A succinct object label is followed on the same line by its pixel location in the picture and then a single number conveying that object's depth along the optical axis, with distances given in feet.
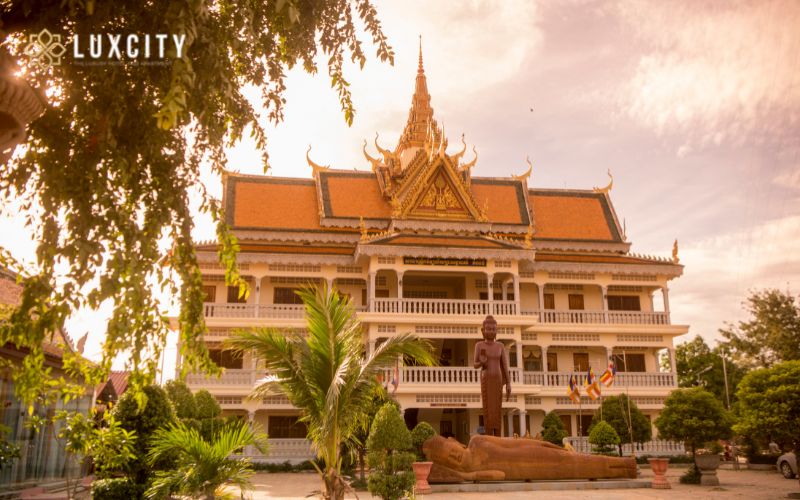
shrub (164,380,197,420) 57.26
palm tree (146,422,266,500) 23.18
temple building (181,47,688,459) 82.38
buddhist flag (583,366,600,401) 71.26
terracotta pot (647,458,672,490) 54.08
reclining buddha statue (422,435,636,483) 49.26
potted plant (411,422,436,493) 47.19
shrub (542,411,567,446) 75.26
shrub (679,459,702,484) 58.23
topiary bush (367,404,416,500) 36.83
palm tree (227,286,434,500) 26.76
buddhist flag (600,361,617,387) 70.08
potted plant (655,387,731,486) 57.21
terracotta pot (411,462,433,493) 46.99
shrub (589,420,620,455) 67.67
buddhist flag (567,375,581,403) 75.20
